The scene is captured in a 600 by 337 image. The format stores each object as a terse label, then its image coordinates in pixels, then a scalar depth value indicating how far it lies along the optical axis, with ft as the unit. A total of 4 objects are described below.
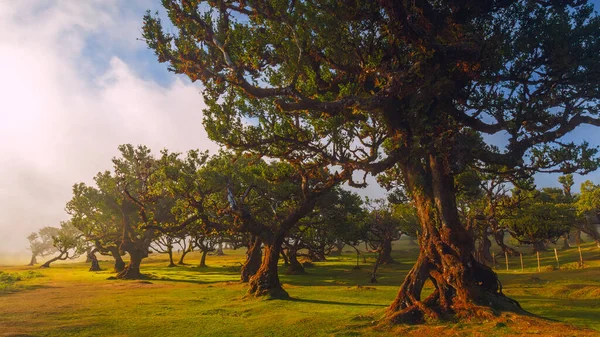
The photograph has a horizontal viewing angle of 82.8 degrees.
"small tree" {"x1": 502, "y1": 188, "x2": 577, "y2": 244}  113.60
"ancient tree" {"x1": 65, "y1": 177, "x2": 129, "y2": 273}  168.35
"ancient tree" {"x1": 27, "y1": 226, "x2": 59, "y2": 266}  459.32
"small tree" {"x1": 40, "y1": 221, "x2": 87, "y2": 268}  163.02
